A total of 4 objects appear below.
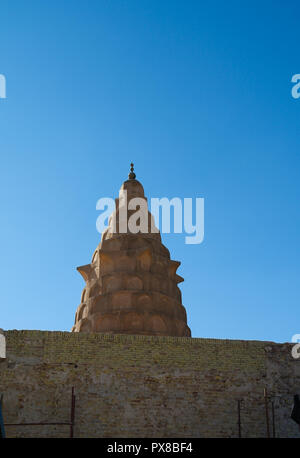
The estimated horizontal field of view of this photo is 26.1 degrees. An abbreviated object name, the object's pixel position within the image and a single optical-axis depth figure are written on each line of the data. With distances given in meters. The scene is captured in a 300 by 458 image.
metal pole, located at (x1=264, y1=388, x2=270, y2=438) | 15.27
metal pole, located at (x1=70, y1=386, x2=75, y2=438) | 14.48
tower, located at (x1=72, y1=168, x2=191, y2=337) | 18.97
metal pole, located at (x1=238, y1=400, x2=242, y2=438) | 15.22
